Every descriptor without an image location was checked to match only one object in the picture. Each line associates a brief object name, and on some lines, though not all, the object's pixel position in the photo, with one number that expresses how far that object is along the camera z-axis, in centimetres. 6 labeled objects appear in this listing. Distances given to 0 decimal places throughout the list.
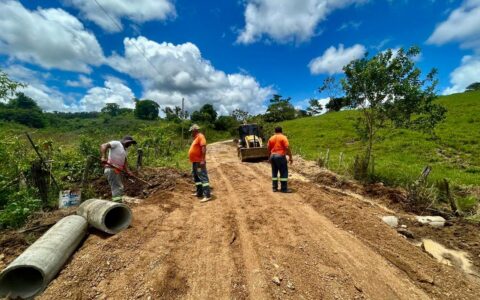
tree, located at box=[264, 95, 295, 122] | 6512
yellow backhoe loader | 1638
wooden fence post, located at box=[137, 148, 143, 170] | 1136
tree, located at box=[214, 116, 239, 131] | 5451
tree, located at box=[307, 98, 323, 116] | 7972
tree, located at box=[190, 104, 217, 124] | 5909
